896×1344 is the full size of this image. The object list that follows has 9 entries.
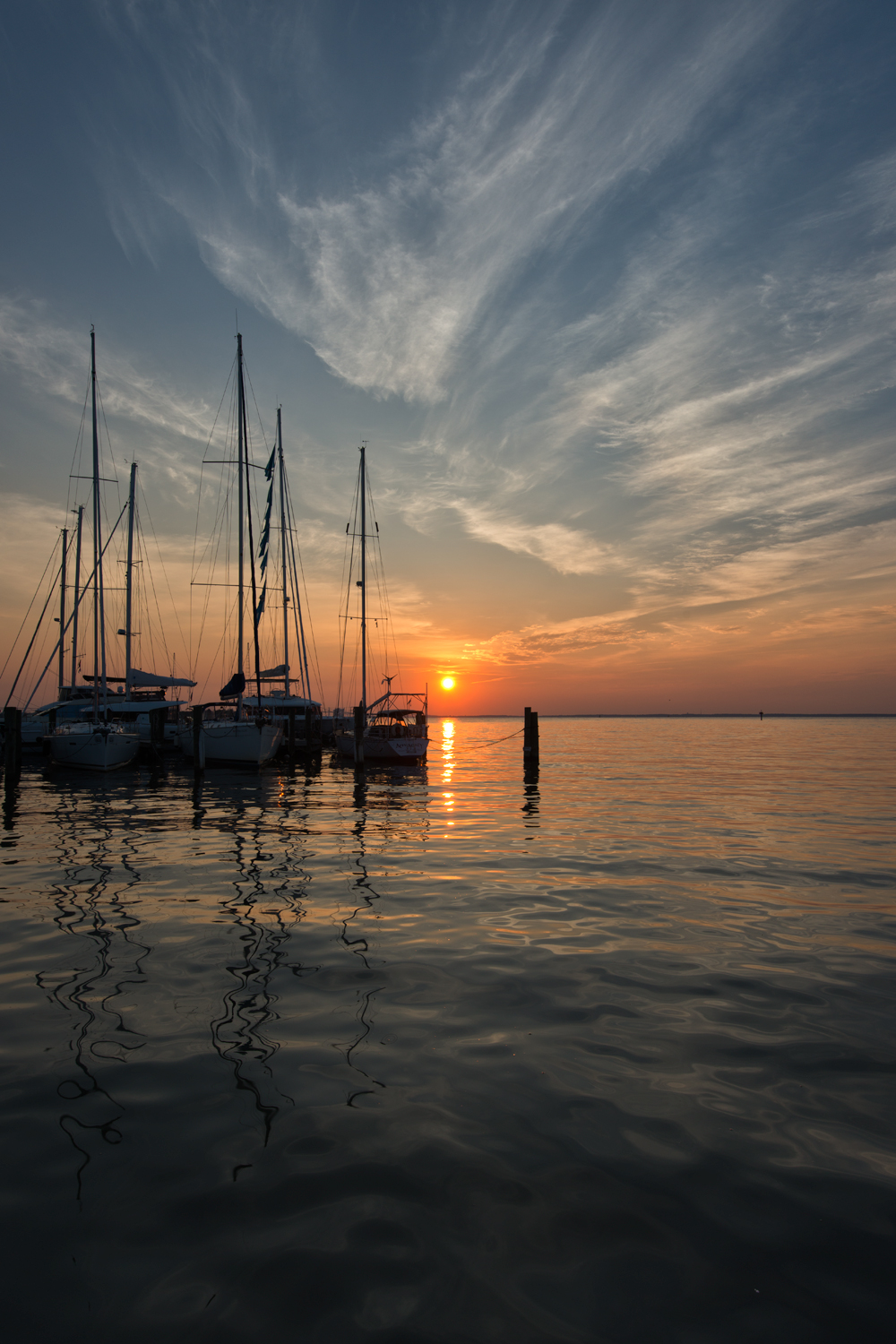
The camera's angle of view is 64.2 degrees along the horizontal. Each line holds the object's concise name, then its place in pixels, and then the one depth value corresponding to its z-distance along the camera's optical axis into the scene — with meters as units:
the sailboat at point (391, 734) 41.22
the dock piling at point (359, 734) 33.59
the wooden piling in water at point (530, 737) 32.34
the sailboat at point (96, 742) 34.66
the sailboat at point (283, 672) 41.79
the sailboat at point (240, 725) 35.97
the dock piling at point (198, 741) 29.53
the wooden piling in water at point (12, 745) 25.19
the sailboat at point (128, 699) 43.09
